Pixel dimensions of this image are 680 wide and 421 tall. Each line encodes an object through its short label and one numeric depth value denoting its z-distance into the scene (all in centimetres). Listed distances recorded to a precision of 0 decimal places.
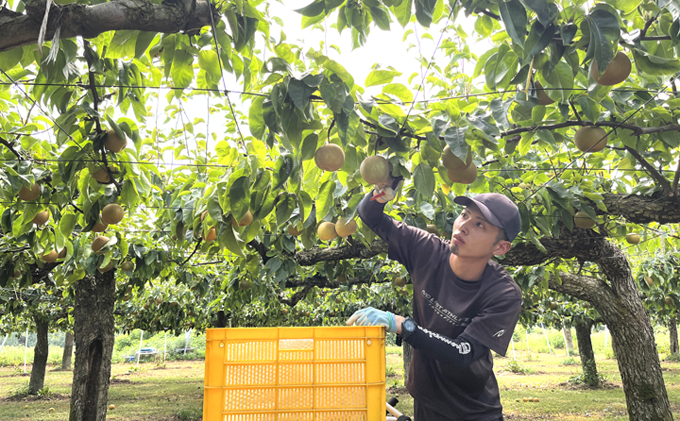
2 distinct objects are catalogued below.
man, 191
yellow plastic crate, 161
